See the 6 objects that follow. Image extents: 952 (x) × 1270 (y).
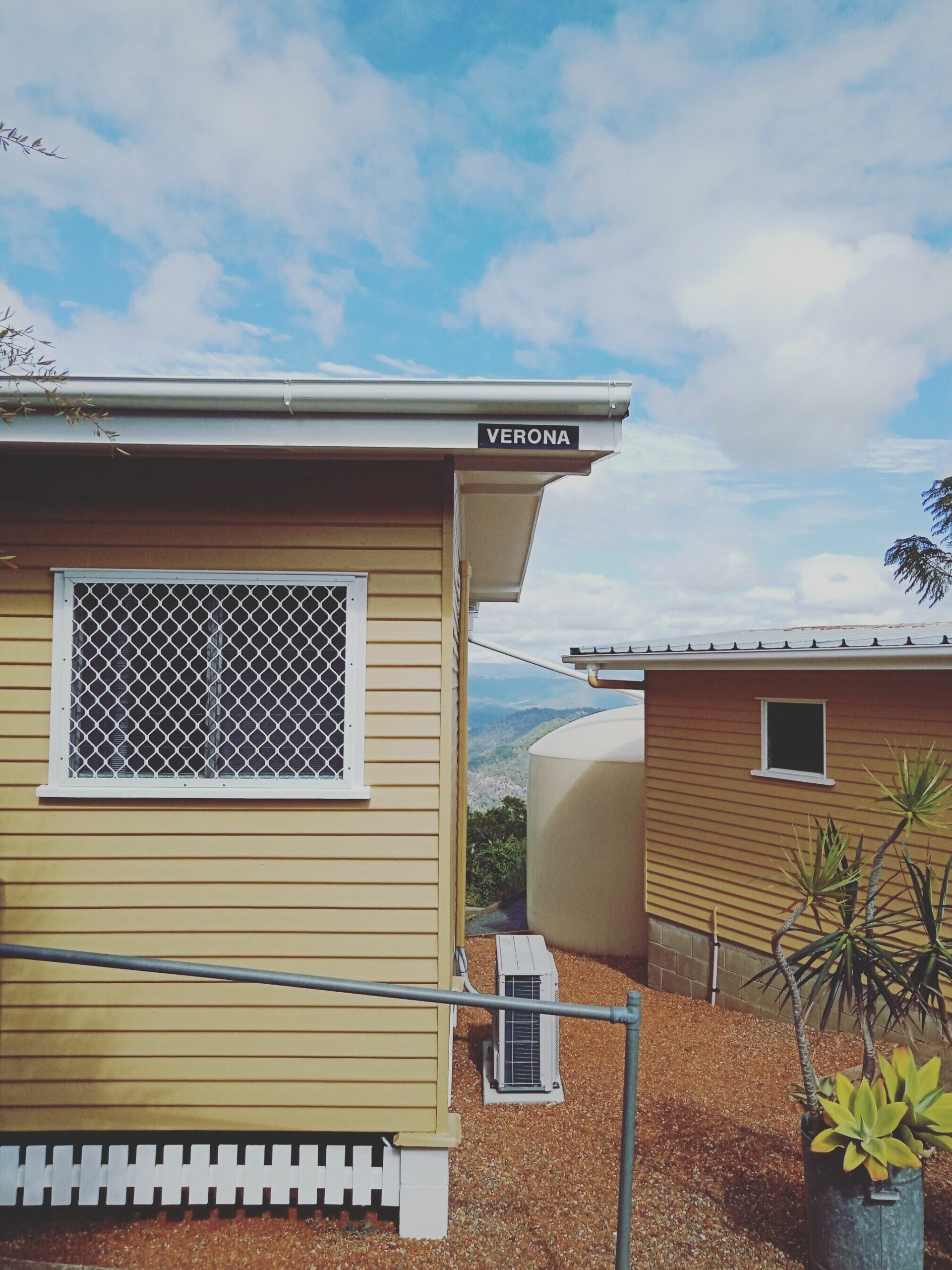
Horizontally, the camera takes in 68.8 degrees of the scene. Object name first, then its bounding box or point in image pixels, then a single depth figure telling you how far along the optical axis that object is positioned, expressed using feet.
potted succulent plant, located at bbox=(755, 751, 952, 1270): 8.86
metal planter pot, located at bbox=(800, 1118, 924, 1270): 8.85
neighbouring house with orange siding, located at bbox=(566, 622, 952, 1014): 18.01
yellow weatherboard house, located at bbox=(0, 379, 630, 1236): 10.57
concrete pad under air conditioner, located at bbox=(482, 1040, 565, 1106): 15.65
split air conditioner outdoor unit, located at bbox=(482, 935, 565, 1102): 15.88
